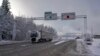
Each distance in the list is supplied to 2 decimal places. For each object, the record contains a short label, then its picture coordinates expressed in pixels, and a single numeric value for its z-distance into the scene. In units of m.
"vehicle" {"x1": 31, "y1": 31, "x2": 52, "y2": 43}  20.91
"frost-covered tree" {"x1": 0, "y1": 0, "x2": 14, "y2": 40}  23.65
